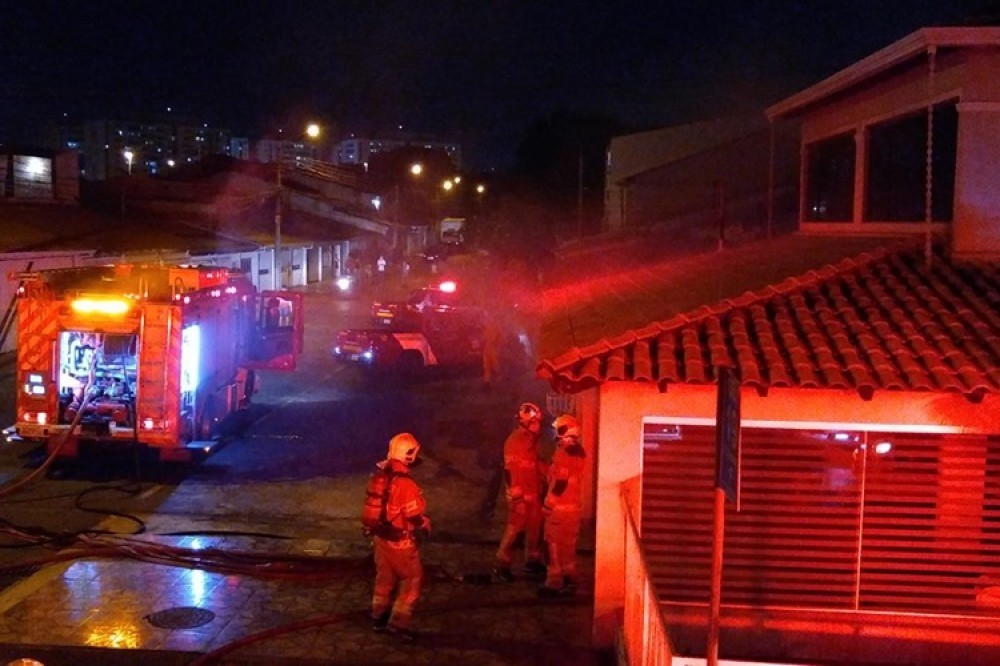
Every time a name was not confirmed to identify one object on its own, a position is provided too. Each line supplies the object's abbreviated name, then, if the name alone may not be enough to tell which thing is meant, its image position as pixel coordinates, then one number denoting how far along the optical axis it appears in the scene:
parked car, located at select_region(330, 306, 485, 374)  23.81
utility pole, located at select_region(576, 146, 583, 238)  42.58
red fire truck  13.62
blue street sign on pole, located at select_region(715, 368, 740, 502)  5.20
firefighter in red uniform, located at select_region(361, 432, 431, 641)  8.24
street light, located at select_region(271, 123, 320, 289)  32.38
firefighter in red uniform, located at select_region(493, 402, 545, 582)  9.81
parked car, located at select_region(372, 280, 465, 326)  26.14
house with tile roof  7.80
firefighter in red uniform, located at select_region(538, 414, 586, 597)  9.26
